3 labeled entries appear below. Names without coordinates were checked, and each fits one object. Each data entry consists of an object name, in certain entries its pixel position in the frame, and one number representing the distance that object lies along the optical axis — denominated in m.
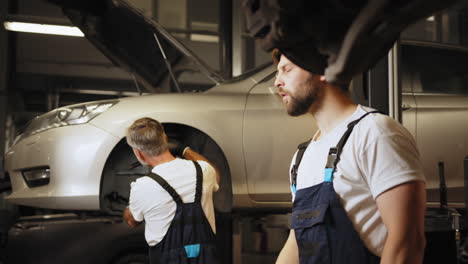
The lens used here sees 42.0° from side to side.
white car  3.15
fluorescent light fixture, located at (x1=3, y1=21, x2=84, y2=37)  5.15
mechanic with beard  1.12
